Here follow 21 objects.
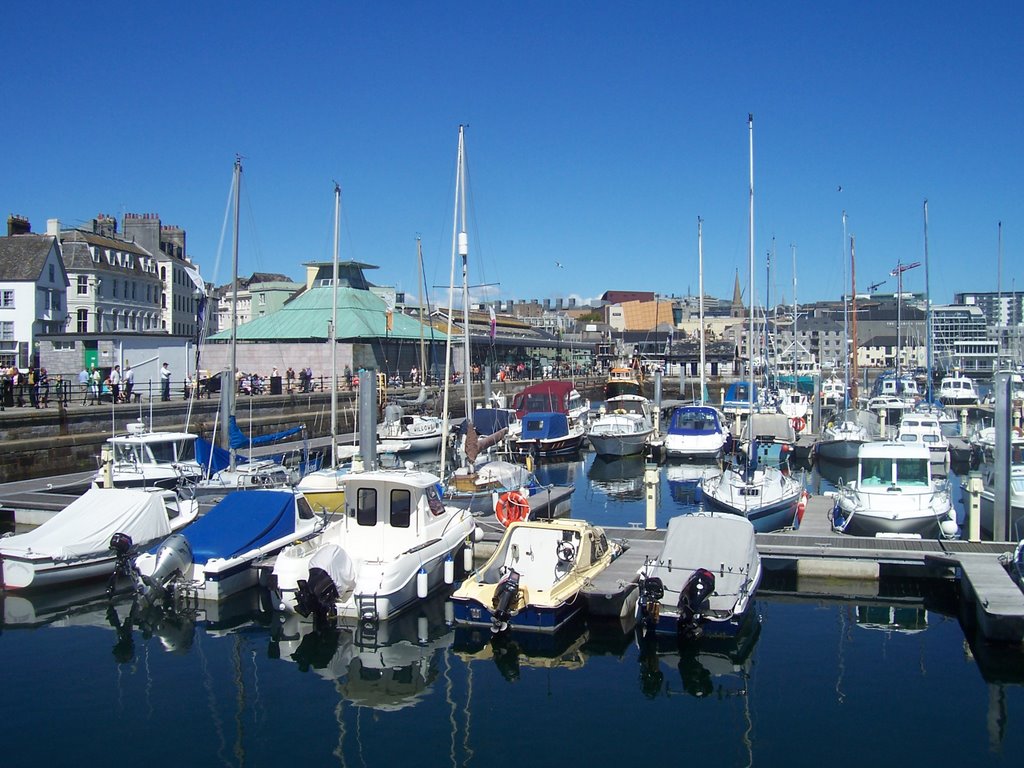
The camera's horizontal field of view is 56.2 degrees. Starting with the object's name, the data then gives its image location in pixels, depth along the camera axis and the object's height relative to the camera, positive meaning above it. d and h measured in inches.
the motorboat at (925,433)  1651.1 -115.2
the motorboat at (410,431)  1805.9 -118.8
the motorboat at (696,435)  1831.9 -127.7
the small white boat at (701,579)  684.1 -156.1
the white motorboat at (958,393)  2812.5 -71.5
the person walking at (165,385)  1651.1 -27.5
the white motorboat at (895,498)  964.6 -135.1
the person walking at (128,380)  1588.3 -18.3
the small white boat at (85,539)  834.2 -154.6
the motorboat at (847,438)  1782.7 -131.1
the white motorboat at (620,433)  1920.5 -130.0
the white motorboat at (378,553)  735.7 -152.9
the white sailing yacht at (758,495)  1042.1 -143.1
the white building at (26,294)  2113.7 +167.5
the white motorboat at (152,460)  1189.7 -116.2
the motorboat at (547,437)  1946.4 -139.9
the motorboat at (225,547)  789.2 -155.2
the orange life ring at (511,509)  976.3 -143.8
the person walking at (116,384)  1509.4 -23.6
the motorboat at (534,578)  709.3 -163.7
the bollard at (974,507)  921.5 -133.6
